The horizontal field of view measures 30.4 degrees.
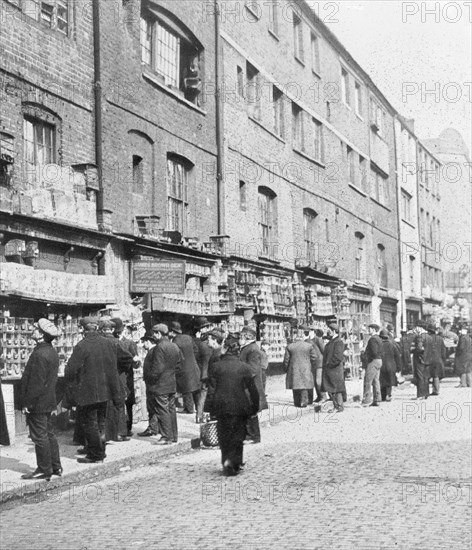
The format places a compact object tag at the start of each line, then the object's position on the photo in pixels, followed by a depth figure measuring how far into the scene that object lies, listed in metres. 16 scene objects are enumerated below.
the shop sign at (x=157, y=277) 16.17
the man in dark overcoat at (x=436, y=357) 21.02
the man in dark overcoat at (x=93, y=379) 10.61
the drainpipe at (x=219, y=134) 20.92
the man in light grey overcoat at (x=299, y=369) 18.20
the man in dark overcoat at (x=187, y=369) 14.83
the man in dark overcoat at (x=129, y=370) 13.08
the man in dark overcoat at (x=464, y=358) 24.02
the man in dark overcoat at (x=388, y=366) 19.78
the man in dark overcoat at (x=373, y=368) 18.95
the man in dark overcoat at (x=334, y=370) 17.55
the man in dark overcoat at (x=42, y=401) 9.53
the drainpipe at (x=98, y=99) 15.72
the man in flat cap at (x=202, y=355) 15.42
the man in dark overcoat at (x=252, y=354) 13.89
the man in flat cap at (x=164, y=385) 12.37
